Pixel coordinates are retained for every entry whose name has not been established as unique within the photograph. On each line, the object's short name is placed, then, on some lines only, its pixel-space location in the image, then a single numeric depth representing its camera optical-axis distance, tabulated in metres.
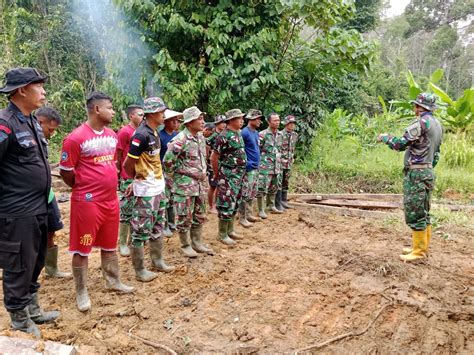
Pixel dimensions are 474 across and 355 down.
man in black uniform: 2.90
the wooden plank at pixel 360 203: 7.87
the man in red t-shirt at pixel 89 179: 3.43
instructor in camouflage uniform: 4.84
